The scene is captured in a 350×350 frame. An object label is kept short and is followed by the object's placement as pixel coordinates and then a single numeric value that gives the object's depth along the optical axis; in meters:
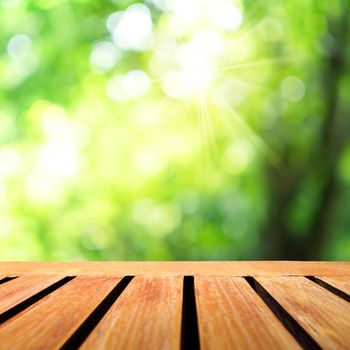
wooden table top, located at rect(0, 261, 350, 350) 0.54
